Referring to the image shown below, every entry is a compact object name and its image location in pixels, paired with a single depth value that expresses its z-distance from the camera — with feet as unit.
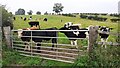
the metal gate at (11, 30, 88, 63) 13.99
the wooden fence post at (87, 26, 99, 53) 12.74
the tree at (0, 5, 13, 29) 25.92
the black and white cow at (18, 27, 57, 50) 16.27
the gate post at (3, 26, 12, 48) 18.27
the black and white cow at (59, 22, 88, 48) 16.66
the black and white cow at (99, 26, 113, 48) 12.52
